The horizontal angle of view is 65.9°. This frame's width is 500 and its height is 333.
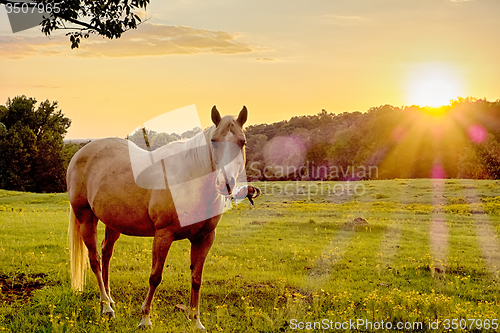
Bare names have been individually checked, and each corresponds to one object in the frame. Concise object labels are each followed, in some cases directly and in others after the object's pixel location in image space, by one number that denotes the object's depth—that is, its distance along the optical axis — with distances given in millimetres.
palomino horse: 5281
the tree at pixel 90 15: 8320
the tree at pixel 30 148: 51938
